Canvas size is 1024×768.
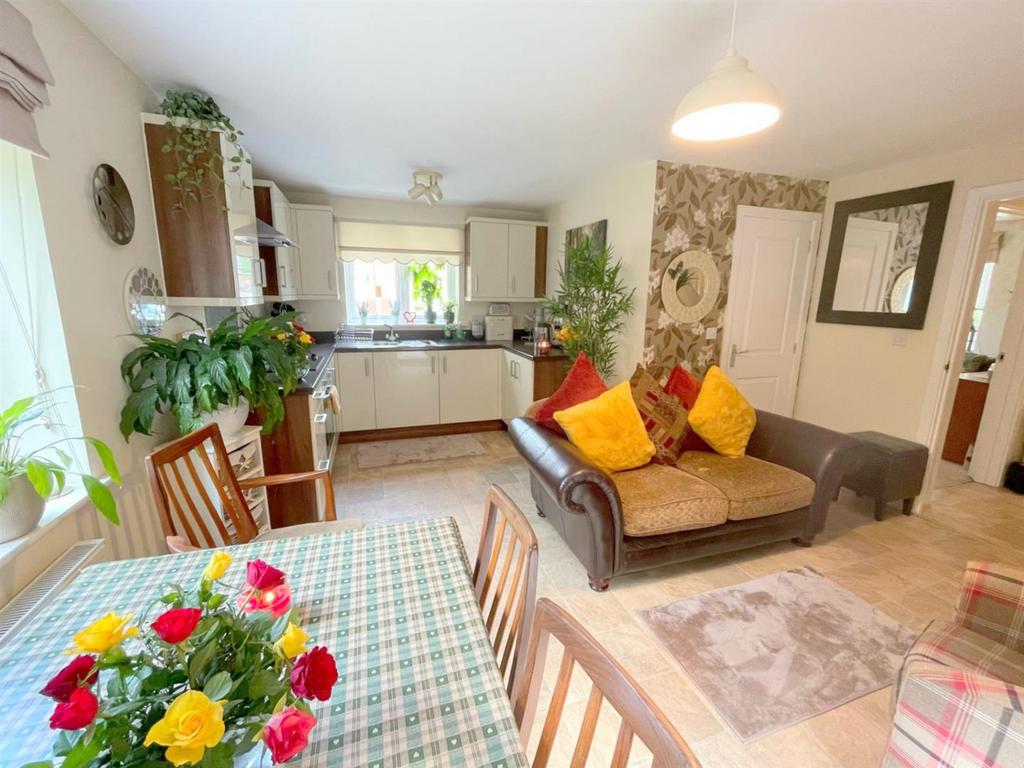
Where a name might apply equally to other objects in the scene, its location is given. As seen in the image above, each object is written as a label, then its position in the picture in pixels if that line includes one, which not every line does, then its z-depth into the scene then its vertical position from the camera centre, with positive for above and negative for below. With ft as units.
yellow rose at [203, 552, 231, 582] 2.02 -1.32
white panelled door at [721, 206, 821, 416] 10.62 +0.27
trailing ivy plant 6.29 +2.36
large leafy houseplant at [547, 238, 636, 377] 10.19 +0.01
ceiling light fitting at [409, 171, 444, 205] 10.51 +2.94
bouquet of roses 1.43 -1.49
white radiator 3.43 -2.66
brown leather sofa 6.23 -2.97
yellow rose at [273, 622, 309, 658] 1.82 -1.49
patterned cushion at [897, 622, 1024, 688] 3.61 -3.03
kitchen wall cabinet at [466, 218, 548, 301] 14.05 +1.49
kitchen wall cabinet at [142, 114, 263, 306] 6.36 +1.00
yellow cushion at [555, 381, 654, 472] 7.11 -2.13
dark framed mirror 8.84 +1.26
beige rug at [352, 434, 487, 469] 11.89 -4.44
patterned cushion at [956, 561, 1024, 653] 3.98 -2.79
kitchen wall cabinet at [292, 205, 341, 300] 12.47 +1.46
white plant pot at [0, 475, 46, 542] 3.75 -1.97
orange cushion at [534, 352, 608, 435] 7.86 -1.64
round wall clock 5.15 +1.14
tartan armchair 2.21 -2.32
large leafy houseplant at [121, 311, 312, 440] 5.46 -1.02
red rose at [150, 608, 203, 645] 1.59 -1.26
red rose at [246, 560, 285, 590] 2.09 -1.40
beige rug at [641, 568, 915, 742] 4.85 -4.43
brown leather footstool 8.50 -3.21
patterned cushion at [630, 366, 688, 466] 7.91 -2.07
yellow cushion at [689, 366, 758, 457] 8.15 -2.14
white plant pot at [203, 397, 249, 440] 5.96 -1.75
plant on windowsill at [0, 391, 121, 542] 3.58 -1.67
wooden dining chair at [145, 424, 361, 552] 4.29 -2.32
